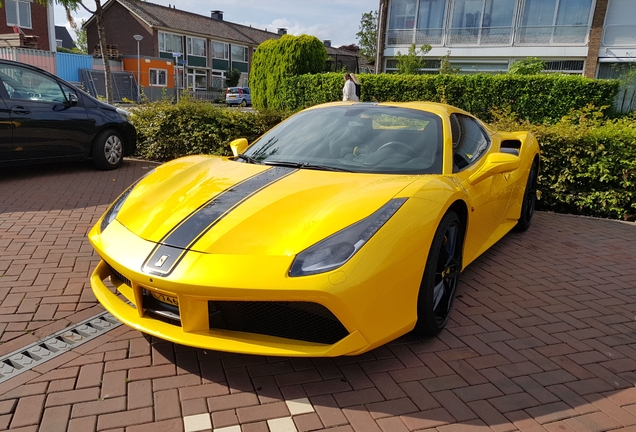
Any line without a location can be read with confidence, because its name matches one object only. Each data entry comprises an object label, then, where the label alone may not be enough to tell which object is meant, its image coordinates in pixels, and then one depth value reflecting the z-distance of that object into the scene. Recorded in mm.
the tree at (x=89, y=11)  14998
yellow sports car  2176
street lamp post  32181
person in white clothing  11727
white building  22969
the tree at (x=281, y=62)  18562
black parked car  6113
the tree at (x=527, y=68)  18797
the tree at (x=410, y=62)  23062
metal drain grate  2478
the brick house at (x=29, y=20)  30111
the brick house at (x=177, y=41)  44562
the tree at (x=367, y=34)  36125
